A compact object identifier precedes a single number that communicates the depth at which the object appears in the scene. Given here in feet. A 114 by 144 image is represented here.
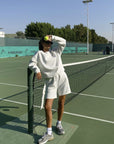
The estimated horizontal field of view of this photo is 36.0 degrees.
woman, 8.50
